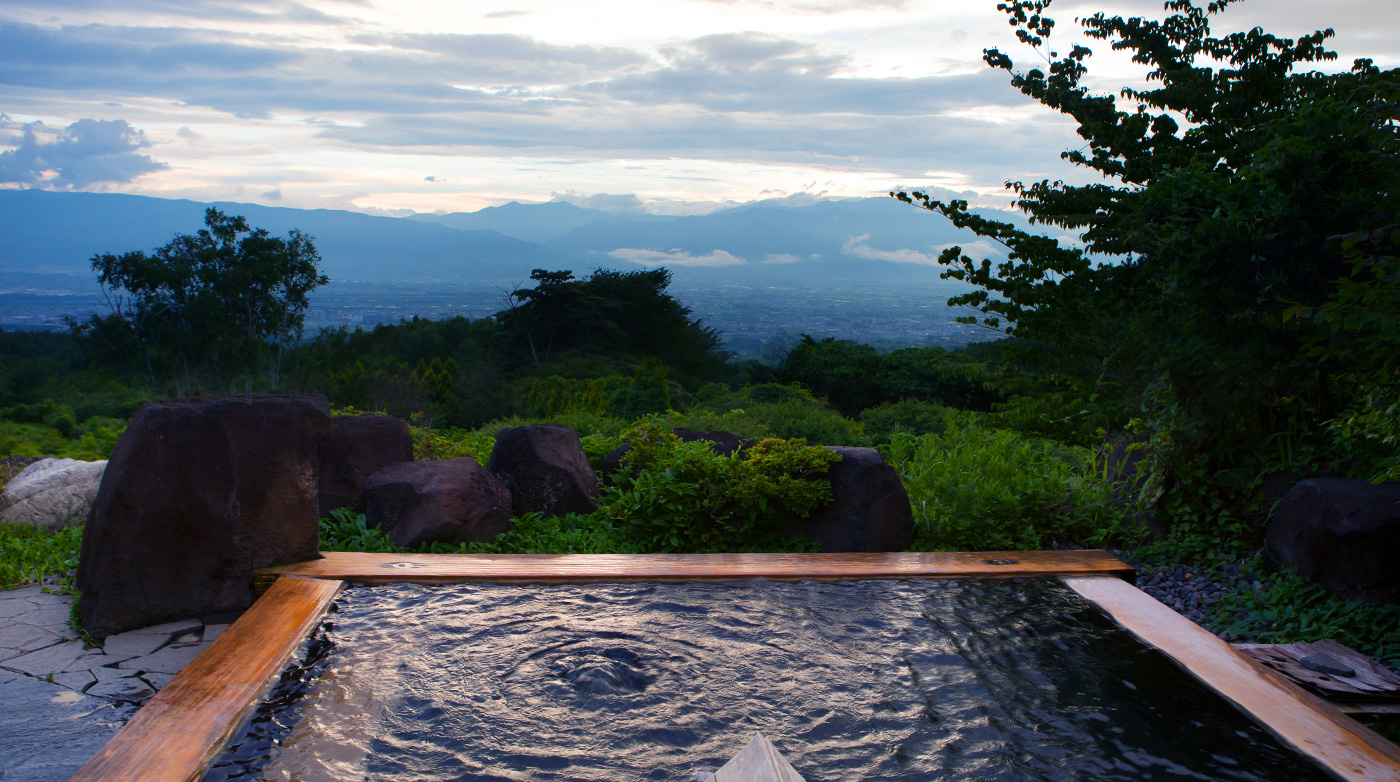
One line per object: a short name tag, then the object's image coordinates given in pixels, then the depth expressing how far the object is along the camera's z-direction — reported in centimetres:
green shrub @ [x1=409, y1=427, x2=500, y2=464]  615
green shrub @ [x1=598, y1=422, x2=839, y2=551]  464
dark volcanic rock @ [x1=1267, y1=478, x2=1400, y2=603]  353
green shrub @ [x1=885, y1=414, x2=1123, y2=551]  471
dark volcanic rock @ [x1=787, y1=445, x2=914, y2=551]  457
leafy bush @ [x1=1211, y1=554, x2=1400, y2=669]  345
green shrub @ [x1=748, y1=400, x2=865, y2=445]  801
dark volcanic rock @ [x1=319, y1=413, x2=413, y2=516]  501
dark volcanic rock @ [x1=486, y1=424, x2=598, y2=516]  520
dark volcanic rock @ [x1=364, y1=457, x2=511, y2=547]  450
